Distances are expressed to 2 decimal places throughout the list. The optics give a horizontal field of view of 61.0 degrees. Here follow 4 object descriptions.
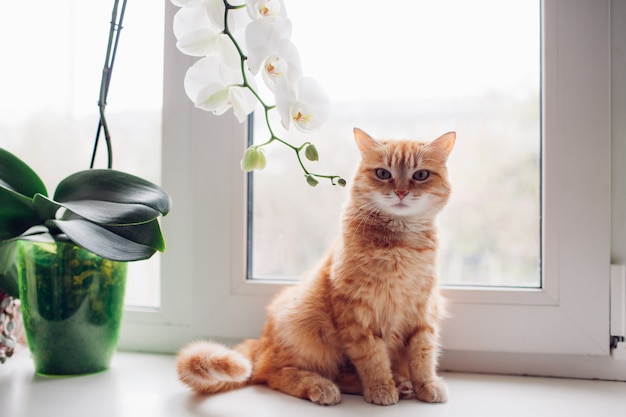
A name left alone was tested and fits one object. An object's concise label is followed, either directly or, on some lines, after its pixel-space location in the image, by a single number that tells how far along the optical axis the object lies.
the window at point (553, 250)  1.04
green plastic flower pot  1.00
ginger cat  0.92
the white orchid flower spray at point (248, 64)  0.80
